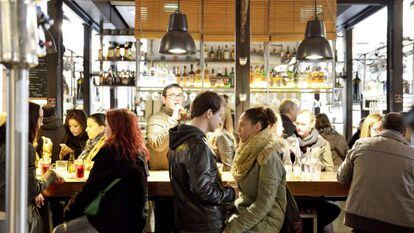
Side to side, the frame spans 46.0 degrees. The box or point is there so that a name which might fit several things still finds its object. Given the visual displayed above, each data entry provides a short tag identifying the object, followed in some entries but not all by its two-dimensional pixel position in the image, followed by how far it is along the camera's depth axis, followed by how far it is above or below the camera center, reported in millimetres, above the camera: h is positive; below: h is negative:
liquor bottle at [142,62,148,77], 7788 +594
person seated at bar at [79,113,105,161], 4566 -212
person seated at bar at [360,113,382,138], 5094 -188
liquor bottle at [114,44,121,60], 8008 +896
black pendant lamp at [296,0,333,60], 5059 +656
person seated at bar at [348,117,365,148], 6613 -402
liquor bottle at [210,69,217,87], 7688 +407
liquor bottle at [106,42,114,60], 7992 +863
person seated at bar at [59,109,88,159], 5297 -272
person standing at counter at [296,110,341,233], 4336 -436
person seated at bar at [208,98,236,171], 4773 -355
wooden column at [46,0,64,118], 6887 +587
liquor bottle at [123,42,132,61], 7989 +884
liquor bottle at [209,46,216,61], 8078 +865
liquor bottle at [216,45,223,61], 8094 +882
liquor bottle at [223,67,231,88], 7703 +409
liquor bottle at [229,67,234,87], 7723 +443
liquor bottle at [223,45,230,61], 8016 +860
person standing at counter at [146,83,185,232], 4648 -166
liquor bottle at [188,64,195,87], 7641 +435
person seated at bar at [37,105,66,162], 5570 -295
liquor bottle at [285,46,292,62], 8195 +870
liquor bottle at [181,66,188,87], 7621 +419
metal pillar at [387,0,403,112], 7133 +761
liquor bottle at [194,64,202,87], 7668 +422
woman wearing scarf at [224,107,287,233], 2891 -421
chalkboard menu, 6902 +354
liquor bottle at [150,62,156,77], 7699 +565
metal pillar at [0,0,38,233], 800 +28
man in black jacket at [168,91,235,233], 2740 -378
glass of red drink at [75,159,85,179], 3975 -504
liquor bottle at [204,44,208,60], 8086 +900
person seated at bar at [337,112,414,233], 3307 -504
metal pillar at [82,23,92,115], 8617 +715
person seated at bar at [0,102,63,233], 2900 -491
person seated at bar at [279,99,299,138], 5129 -89
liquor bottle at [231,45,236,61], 8016 +879
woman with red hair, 3002 -519
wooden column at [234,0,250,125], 6520 +643
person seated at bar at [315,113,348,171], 5637 -435
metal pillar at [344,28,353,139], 8812 +439
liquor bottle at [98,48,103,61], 7957 +838
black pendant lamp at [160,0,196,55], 4836 +672
